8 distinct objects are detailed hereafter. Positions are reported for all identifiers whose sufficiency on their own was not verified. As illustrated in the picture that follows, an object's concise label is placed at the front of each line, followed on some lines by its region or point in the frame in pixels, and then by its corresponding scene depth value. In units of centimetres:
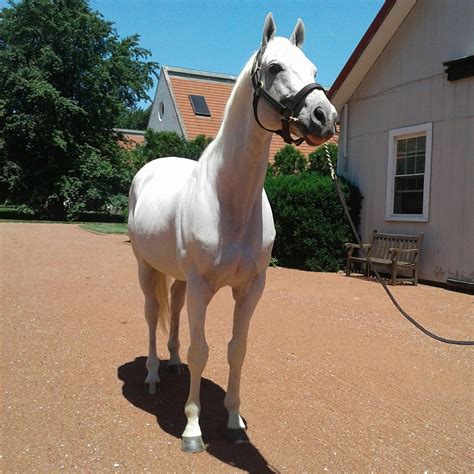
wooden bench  916
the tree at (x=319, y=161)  1545
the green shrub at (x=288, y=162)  1513
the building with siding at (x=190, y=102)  2266
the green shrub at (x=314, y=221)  1048
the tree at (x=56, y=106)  2538
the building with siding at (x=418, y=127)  875
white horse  255
